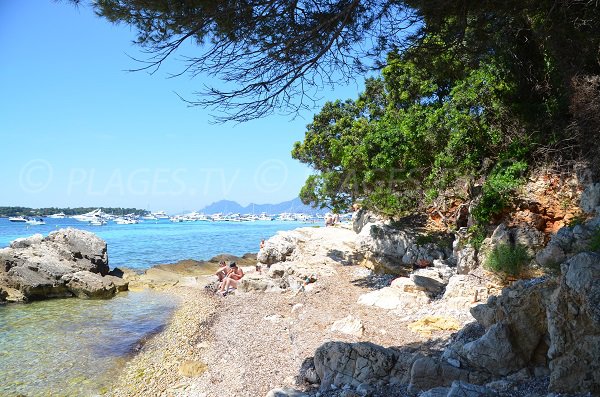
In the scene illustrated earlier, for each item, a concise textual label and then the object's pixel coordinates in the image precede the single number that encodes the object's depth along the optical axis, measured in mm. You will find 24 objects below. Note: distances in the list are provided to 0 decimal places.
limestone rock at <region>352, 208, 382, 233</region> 17686
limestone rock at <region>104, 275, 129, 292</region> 17261
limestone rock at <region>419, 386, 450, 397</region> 3874
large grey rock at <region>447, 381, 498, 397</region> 3578
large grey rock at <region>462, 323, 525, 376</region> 4707
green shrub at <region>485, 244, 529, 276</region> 7980
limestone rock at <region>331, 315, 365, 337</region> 8312
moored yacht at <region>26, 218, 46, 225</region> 96625
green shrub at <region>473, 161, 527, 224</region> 9297
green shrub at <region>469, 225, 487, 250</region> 9508
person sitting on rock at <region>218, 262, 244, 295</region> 15516
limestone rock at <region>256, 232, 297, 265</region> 18625
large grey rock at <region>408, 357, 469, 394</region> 4688
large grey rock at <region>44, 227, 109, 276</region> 19016
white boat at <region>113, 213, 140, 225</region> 119925
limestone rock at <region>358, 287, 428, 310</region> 9562
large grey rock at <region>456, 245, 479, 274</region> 9531
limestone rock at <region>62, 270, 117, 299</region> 15916
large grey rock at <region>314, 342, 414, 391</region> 5367
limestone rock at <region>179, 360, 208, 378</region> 7707
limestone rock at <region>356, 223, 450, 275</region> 12422
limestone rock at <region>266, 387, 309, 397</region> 5539
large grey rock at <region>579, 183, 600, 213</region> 7676
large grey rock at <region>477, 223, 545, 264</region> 8391
